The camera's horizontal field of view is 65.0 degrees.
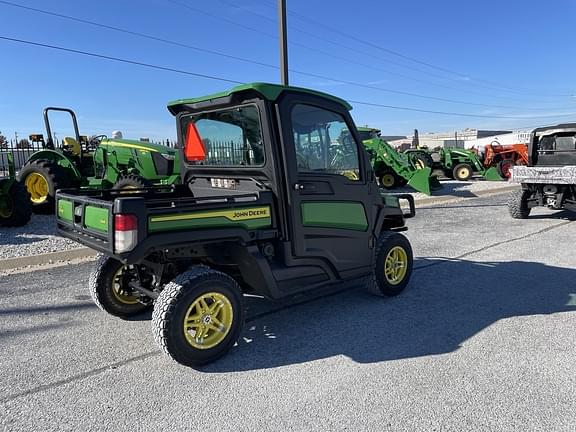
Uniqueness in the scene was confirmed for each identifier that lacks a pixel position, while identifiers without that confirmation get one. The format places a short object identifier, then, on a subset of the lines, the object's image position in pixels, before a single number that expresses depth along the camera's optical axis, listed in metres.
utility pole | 11.29
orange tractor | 21.73
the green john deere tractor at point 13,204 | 8.68
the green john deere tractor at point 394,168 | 15.09
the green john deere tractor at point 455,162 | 21.09
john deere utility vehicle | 3.32
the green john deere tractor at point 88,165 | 10.50
